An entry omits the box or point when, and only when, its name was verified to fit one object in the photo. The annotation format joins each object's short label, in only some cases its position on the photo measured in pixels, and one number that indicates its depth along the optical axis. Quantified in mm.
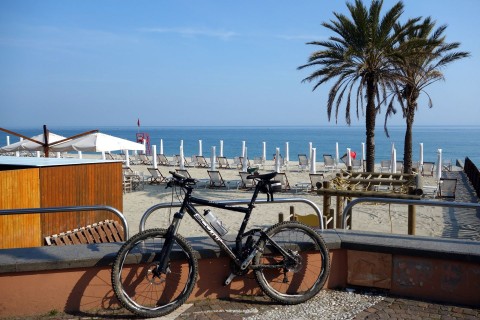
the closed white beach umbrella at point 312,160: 20753
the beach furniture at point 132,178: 19011
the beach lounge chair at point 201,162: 29281
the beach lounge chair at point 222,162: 28936
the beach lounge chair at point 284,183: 19356
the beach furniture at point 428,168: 24984
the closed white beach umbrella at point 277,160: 22469
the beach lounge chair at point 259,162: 30688
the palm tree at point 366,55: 18234
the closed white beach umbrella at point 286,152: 30619
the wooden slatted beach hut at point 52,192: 6926
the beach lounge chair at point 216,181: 20062
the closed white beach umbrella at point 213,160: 23766
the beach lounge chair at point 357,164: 25875
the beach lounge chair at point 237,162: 28752
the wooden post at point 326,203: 9900
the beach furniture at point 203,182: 20928
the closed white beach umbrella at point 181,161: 25039
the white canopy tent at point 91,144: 12844
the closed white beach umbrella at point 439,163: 20634
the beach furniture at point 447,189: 16250
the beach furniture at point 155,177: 20844
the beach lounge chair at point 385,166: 26125
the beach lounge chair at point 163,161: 31062
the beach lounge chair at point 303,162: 27592
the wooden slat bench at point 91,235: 7508
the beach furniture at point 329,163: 27062
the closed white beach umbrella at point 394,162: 21520
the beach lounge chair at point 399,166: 23794
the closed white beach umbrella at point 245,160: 24600
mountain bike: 3707
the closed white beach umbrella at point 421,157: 24834
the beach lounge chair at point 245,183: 19484
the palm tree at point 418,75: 21328
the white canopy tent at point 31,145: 12977
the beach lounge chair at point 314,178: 18088
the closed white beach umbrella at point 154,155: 22750
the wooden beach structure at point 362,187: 8469
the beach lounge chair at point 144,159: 32031
